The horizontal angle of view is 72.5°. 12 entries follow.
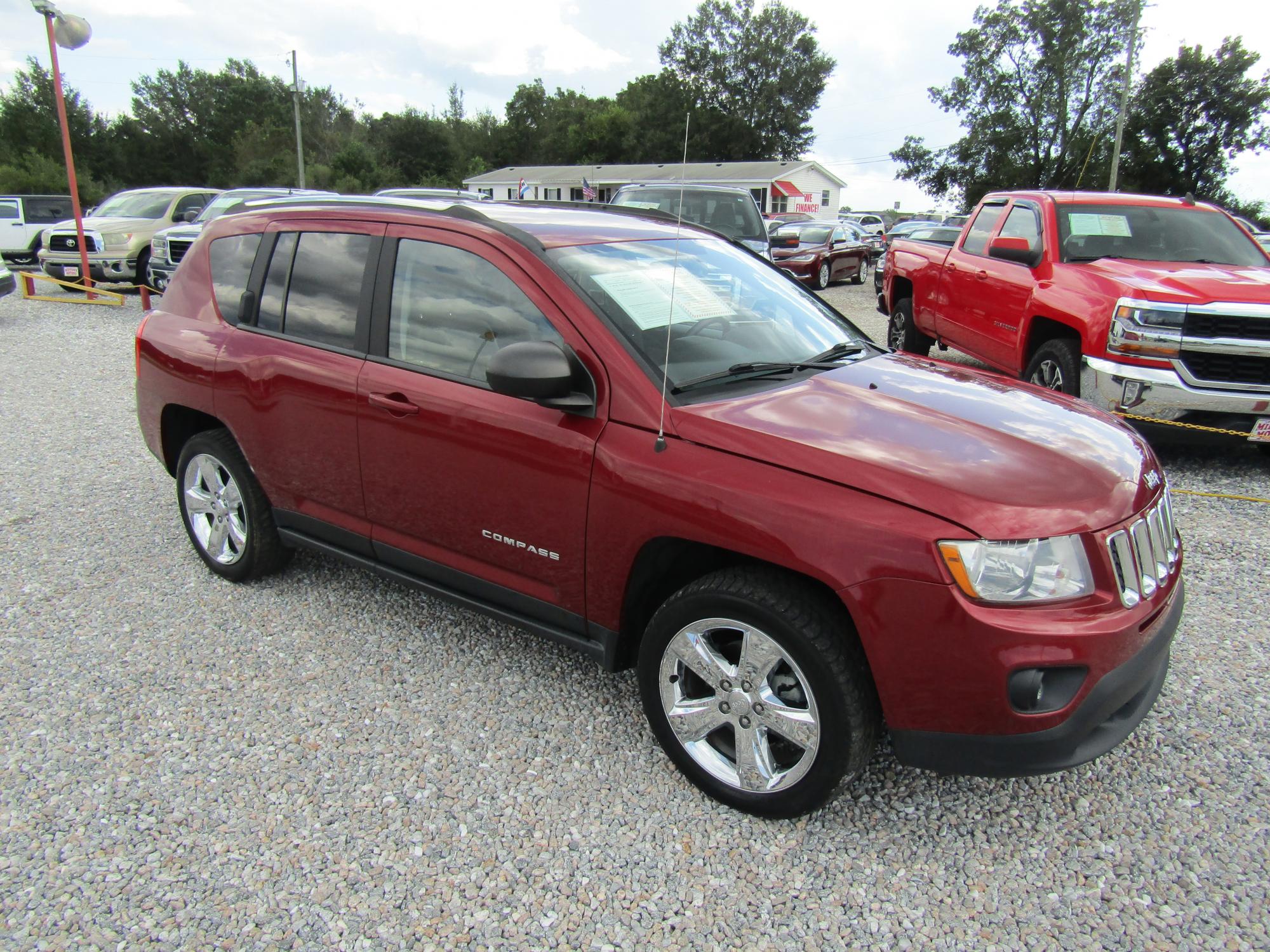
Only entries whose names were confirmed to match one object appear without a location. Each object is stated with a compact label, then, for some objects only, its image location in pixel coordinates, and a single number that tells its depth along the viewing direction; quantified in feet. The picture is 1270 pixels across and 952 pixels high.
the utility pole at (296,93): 141.59
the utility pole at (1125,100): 75.97
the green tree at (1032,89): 171.63
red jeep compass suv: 7.20
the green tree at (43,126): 181.68
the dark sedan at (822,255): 55.93
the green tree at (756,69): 269.23
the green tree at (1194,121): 142.31
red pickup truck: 17.60
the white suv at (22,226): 66.59
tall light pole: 43.16
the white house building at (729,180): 180.34
